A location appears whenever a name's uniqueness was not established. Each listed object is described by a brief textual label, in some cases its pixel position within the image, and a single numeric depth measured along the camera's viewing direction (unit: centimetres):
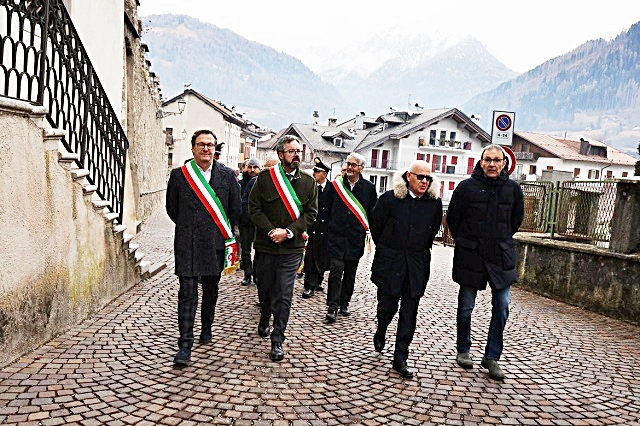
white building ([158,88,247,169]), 5281
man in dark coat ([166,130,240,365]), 525
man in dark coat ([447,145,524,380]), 541
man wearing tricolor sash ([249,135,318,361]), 554
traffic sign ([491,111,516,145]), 1052
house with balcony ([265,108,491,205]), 5609
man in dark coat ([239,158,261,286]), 881
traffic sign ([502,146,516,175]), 772
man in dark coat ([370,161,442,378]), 536
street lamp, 2490
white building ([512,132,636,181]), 6681
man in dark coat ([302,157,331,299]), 805
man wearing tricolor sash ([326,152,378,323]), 712
